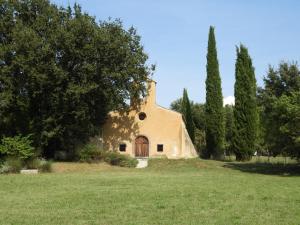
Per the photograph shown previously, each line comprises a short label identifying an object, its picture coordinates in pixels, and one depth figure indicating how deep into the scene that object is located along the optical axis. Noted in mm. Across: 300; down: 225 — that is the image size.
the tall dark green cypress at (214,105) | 45219
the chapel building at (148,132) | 43844
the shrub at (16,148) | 30738
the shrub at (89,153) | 36094
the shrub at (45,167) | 30156
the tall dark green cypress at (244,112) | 42562
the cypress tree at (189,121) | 56781
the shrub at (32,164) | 30031
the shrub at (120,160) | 36588
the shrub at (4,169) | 28594
